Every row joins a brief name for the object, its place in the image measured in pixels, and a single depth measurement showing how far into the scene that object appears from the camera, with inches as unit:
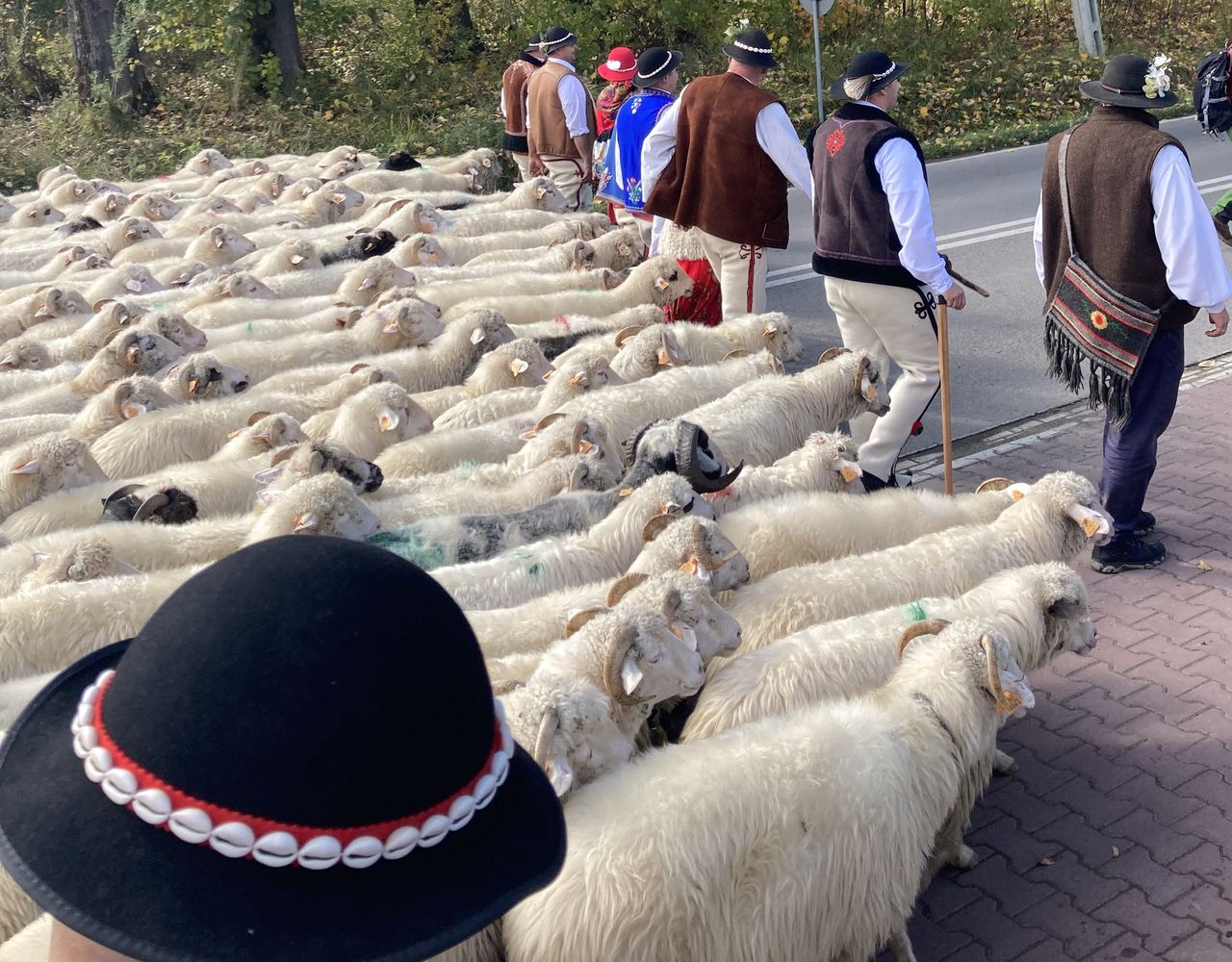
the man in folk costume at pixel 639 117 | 402.6
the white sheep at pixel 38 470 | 239.9
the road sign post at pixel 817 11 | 669.3
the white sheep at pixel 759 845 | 125.0
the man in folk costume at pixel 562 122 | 485.4
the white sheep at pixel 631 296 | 351.3
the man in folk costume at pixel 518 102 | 549.6
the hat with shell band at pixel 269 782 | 49.9
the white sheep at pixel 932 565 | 186.2
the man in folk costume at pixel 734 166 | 320.2
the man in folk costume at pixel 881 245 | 251.1
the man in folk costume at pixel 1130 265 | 221.0
